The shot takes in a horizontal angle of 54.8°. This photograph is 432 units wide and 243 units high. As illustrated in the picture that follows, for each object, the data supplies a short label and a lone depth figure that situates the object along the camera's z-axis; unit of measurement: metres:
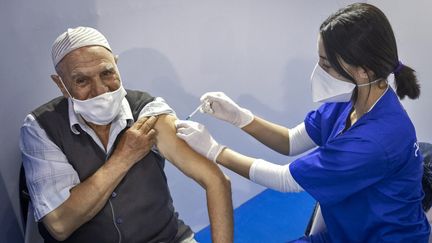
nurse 1.30
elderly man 1.39
